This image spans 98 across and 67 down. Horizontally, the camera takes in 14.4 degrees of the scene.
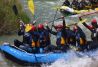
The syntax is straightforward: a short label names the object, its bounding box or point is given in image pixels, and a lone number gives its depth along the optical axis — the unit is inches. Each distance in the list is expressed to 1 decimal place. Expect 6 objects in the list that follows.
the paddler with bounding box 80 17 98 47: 548.6
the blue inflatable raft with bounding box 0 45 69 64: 538.7
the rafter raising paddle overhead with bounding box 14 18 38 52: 567.9
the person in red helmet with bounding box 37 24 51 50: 565.6
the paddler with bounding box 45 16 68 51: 548.7
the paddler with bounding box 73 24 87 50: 554.9
